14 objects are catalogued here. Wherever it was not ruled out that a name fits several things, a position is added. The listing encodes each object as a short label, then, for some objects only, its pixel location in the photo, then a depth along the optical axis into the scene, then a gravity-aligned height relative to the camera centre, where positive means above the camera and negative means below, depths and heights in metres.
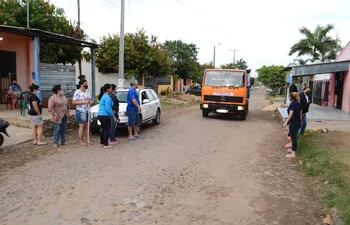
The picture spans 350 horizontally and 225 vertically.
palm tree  43.84 +2.97
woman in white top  11.52 -1.08
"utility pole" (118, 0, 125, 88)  19.31 +0.39
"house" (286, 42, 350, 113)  24.75 -0.54
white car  13.34 -1.45
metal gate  19.34 -0.62
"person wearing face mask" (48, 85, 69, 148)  11.03 -1.20
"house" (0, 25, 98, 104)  18.91 -0.10
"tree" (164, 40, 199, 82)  53.12 +1.51
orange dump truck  20.02 -1.03
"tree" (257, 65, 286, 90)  68.06 -0.94
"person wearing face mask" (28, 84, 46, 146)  10.91 -1.22
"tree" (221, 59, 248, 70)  107.06 +1.76
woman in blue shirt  11.23 -1.27
